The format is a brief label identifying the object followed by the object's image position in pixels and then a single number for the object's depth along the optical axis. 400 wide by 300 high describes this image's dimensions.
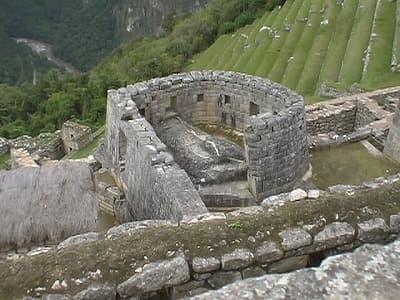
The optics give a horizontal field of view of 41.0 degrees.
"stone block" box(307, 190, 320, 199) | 5.91
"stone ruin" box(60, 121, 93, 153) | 27.23
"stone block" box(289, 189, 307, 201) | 5.87
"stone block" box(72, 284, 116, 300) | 4.61
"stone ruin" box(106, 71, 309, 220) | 9.98
